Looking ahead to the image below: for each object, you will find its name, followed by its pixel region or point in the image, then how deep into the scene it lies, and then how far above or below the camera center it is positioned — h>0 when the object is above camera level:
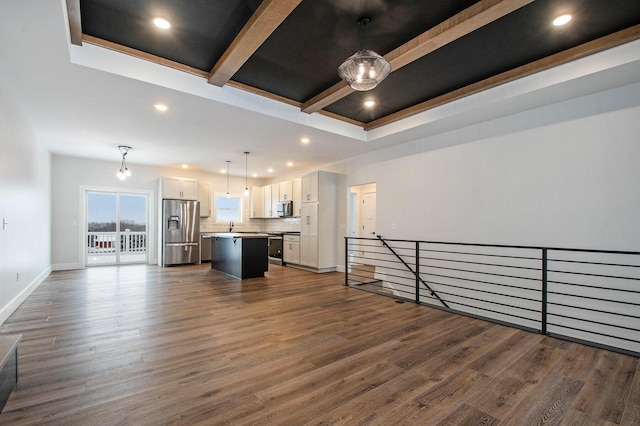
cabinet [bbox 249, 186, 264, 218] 9.87 +0.27
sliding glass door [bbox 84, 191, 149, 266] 7.80 -0.52
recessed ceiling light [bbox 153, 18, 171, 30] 2.71 +1.73
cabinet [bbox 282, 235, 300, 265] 7.93 -1.07
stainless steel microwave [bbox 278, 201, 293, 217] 8.42 +0.04
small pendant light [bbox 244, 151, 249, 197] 6.82 +1.20
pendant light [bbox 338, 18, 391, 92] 2.63 +1.30
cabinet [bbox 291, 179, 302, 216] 8.11 +0.43
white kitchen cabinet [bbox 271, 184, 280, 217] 9.05 +0.37
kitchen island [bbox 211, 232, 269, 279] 6.26 -0.98
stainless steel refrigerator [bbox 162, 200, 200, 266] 8.06 -0.62
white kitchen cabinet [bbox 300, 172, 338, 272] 7.19 -0.33
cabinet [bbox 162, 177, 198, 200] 8.18 +0.59
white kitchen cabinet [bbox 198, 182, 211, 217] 9.19 +0.35
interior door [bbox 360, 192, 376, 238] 8.45 -0.09
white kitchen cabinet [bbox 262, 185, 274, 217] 9.40 +0.26
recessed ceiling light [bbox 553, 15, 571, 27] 2.67 +1.76
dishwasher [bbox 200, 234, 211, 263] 8.85 -1.15
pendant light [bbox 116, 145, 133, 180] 6.25 +1.23
